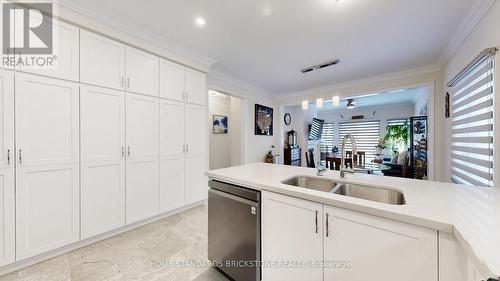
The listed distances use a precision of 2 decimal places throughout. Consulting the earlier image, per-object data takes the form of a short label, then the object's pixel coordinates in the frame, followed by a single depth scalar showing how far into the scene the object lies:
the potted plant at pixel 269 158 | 5.27
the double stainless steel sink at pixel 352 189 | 1.29
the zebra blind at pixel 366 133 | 7.04
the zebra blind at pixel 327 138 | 7.89
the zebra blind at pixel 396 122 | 6.47
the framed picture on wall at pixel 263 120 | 4.99
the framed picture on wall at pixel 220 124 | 5.23
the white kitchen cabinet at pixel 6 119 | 1.59
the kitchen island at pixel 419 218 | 0.67
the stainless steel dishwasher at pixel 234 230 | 1.39
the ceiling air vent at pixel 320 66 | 3.22
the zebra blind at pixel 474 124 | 1.70
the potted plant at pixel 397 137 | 5.76
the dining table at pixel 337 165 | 4.10
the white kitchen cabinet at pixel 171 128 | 2.74
